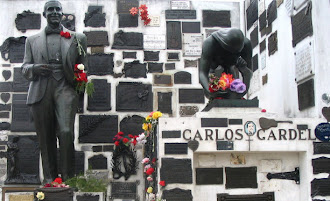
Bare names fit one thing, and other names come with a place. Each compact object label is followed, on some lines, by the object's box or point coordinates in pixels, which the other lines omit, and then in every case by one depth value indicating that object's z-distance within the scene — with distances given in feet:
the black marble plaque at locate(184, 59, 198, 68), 30.40
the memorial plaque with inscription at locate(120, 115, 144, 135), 28.58
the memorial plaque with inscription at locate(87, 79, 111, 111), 29.04
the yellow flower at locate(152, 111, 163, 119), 22.25
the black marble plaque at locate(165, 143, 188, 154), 21.43
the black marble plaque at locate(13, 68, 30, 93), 29.25
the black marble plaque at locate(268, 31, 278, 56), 28.40
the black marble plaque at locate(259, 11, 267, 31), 29.86
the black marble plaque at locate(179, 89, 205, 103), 29.89
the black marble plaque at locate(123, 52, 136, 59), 30.07
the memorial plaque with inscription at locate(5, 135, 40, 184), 27.25
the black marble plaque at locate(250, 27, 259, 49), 31.30
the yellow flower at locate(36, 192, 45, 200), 21.01
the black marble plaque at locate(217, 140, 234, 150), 21.61
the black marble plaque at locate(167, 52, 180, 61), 30.40
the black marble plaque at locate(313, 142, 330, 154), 22.25
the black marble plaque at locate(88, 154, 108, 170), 27.81
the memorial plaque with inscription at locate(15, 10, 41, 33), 30.01
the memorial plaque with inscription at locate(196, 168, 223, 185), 21.79
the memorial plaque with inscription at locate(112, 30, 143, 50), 30.19
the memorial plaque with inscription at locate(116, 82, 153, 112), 29.19
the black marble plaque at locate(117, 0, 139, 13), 30.76
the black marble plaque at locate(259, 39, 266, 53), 30.14
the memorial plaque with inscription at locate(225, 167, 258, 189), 21.94
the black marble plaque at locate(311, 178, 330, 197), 21.94
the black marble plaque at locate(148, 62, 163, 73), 30.09
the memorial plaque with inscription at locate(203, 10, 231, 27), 31.30
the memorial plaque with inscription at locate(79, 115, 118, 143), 28.30
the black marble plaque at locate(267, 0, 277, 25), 28.58
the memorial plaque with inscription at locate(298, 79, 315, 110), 23.98
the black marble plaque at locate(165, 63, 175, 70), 30.25
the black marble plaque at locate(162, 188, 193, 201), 20.90
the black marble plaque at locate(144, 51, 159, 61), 30.25
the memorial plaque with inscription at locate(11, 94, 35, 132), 28.45
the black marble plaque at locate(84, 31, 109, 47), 30.07
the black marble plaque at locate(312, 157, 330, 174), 22.11
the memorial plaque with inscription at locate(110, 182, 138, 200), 26.53
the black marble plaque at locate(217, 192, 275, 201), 21.71
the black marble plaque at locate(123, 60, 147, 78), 29.81
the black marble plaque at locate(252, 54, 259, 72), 31.45
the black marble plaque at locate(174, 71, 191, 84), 30.12
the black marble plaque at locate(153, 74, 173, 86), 29.91
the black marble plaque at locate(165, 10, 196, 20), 30.96
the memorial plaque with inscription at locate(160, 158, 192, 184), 21.15
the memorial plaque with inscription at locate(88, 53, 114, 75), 29.63
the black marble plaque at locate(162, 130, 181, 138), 21.50
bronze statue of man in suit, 23.59
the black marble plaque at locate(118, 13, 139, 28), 30.58
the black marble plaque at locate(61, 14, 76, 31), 30.19
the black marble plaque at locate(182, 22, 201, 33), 30.96
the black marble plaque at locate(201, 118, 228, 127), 21.86
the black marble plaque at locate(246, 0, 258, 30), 31.27
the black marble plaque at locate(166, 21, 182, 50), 30.53
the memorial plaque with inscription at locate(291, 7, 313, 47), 24.34
